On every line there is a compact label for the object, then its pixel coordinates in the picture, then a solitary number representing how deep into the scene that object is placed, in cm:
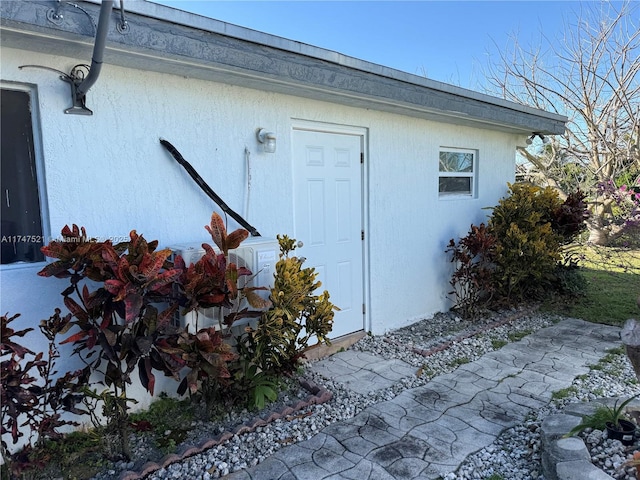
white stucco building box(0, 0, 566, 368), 297
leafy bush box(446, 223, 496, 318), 625
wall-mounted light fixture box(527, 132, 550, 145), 782
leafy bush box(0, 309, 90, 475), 239
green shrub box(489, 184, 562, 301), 636
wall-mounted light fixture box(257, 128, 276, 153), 421
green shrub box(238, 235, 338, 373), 353
